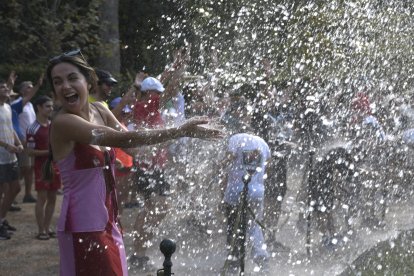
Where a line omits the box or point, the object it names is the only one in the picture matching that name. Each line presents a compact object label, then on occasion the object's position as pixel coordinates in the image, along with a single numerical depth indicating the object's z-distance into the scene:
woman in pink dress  7.96
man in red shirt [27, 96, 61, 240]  18.56
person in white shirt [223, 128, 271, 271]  13.57
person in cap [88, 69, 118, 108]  14.59
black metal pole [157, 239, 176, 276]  8.68
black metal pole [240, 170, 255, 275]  12.46
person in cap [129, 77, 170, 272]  15.27
